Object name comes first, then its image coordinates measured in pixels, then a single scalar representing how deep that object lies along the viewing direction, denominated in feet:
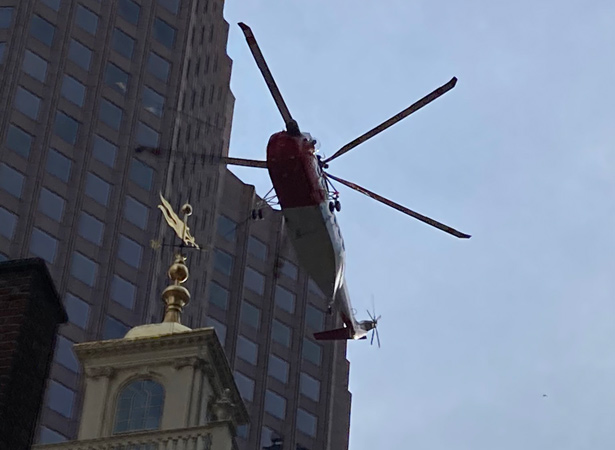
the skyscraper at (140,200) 304.91
